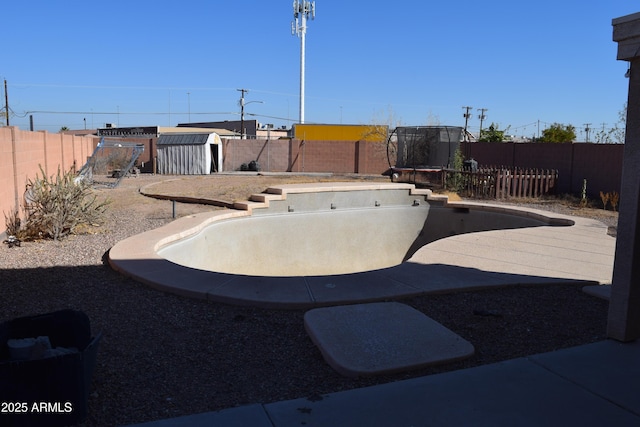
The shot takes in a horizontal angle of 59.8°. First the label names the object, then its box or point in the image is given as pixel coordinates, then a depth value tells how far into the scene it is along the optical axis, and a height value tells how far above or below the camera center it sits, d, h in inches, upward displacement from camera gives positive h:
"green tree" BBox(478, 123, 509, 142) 1653.8 +65.8
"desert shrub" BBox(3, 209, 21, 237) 387.2 -56.1
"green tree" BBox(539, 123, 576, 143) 1707.7 +74.2
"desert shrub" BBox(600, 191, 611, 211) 630.3 -46.9
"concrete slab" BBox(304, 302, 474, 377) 171.5 -63.3
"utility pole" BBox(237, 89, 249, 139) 2351.1 +209.9
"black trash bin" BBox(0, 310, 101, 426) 128.0 -57.1
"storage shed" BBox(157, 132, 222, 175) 1232.8 -17.5
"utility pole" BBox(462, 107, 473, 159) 2730.8 +195.9
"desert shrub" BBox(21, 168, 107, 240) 384.2 -46.1
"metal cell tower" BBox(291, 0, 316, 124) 2295.8 +552.5
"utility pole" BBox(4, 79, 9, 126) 1649.1 +147.6
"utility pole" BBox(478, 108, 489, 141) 2795.3 +191.2
